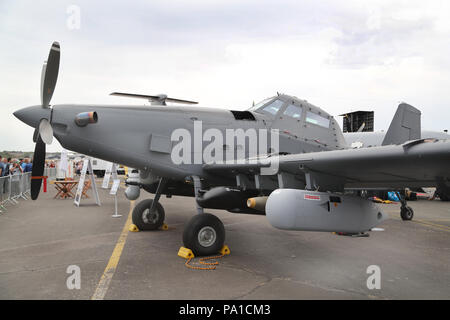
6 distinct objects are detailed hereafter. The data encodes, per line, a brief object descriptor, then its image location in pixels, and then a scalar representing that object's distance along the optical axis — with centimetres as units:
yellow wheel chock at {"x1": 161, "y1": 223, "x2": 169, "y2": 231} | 724
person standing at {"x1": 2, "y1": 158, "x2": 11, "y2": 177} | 1391
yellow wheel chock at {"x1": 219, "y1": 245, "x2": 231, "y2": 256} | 511
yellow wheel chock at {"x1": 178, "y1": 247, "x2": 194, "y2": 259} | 481
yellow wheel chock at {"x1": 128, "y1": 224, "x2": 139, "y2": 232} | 696
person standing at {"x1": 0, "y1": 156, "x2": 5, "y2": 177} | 1312
